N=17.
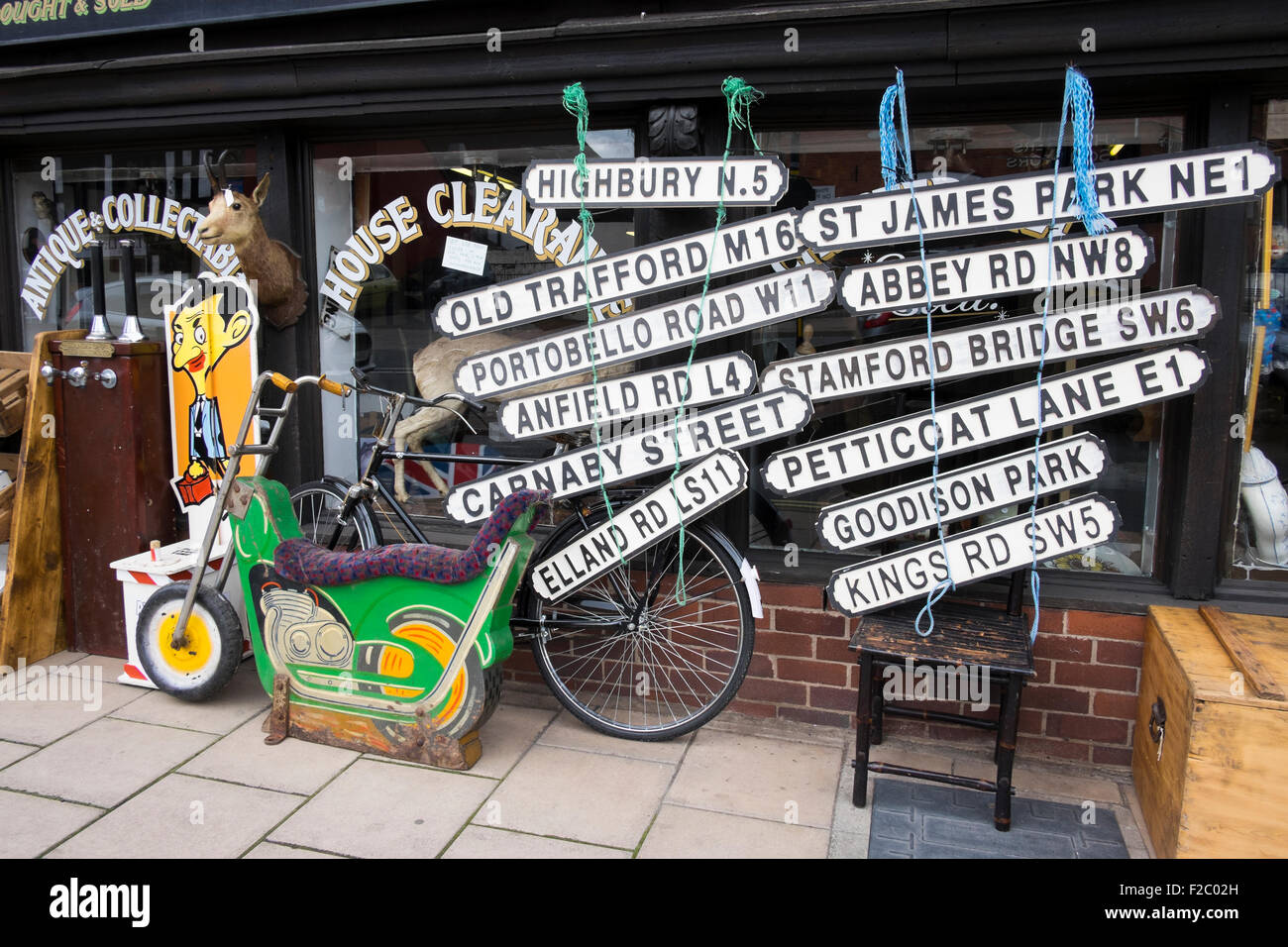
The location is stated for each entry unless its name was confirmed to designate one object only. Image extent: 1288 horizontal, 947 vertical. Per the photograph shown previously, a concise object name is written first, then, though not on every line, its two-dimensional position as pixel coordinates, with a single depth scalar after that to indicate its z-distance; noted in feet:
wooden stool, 10.89
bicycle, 13.37
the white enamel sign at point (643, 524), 12.64
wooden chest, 9.71
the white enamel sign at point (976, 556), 11.59
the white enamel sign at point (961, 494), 11.62
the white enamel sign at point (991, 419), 11.25
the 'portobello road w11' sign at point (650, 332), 12.16
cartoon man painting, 15.19
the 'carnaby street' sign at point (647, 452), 12.39
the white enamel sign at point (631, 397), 12.59
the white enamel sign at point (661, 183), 12.12
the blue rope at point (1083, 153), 11.01
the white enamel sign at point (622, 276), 12.20
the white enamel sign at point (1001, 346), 11.18
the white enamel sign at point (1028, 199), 10.54
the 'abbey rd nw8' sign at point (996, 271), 11.11
